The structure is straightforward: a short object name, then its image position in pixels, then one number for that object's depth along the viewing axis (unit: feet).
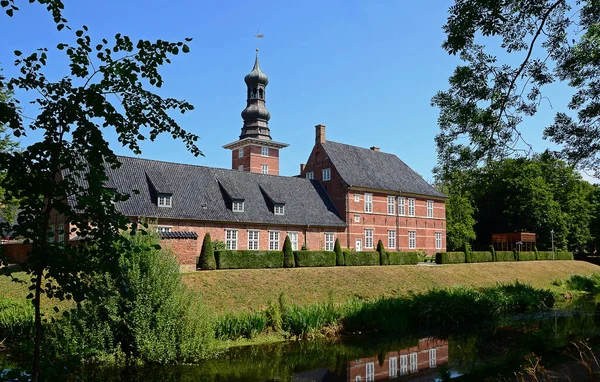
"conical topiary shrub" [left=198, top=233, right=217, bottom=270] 74.28
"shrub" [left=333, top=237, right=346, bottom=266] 92.68
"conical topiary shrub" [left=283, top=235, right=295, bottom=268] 84.33
